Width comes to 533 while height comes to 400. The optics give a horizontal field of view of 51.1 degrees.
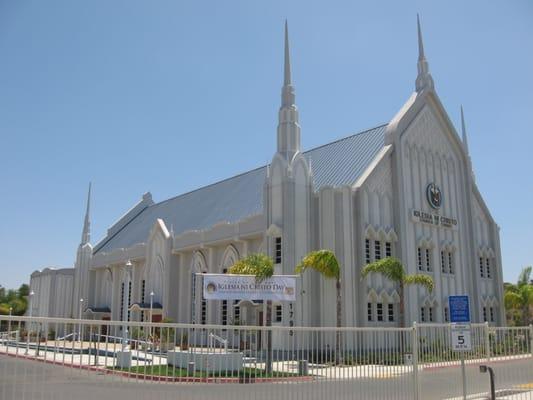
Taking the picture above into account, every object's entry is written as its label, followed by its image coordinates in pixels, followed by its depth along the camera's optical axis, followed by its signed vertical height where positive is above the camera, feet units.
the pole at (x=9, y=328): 27.82 -0.98
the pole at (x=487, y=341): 51.65 -2.98
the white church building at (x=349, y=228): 110.42 +17.88
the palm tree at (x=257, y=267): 89.86 +6.69
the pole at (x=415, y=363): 42.39 -4.14
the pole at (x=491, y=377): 44.04 -5.42
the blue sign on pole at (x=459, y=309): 46.85 -0.05
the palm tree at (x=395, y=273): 101.50 +6.49
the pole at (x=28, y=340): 28.32 -1.64
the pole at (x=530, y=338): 54.19 -2.84
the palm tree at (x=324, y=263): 95.50 +7.62
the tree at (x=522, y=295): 170.81 +4.00
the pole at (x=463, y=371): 45.44 -5.17
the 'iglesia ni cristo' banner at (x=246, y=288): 88.33 +3.28
